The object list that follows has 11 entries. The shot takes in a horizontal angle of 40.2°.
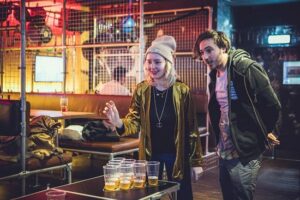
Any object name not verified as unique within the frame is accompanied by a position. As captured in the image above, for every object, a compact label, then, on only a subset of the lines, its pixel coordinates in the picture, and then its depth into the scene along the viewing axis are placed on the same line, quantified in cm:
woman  315
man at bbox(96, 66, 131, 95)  772
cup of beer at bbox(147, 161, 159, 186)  274
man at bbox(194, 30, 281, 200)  281
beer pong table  249
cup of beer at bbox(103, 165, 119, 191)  263
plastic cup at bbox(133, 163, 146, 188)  270
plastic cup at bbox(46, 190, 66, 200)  230
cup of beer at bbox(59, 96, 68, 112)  708
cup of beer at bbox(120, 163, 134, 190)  265
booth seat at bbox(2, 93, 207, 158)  560
